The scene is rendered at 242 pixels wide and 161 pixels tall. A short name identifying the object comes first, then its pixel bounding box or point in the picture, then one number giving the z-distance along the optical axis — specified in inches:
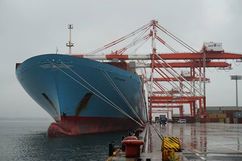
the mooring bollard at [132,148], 572.4
